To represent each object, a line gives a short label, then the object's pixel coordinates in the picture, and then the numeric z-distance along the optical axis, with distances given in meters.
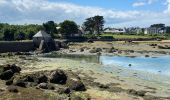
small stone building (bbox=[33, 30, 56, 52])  49.66
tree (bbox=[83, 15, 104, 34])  76.96
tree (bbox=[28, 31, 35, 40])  61.03
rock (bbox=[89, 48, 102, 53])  48.50
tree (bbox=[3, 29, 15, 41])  58.46
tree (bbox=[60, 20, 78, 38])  64.95
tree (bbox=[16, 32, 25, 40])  59.76
